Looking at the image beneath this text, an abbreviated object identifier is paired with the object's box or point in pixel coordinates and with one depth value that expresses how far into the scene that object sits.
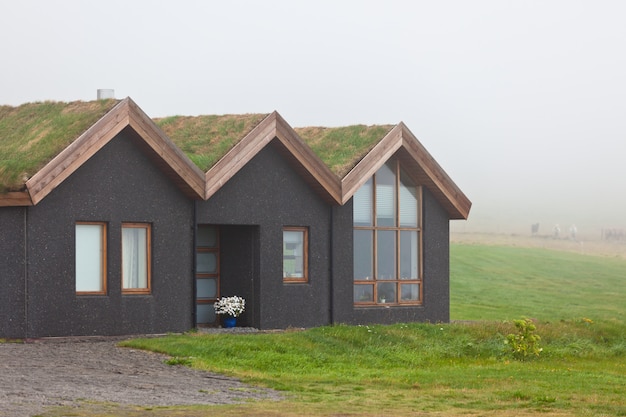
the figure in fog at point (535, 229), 134.88
